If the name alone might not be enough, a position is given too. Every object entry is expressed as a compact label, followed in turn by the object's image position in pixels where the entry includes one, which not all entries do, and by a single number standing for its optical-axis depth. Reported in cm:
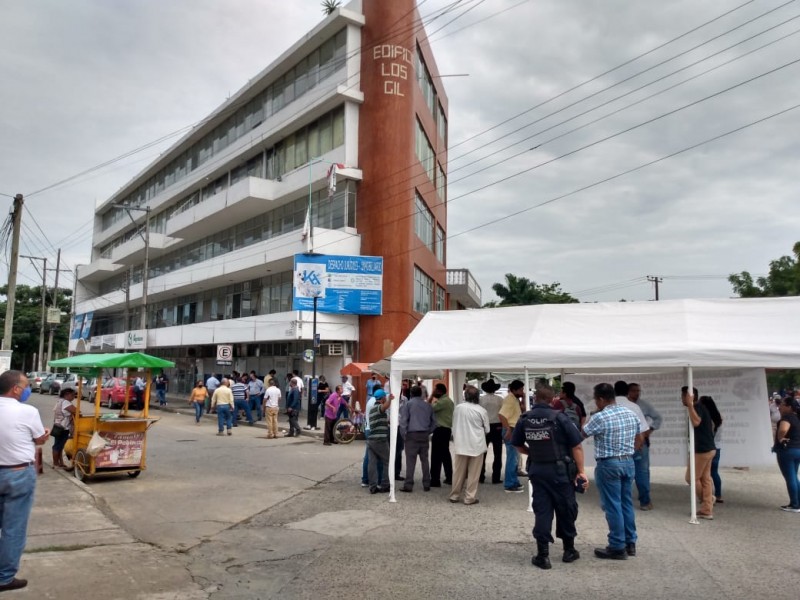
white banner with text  1059
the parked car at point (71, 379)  3875
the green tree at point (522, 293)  5969
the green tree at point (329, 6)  3144
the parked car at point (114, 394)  3022
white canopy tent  873
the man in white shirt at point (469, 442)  973
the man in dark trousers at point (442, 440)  1123
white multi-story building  2788
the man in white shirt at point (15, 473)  538
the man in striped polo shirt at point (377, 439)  1063
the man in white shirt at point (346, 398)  1956
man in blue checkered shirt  666
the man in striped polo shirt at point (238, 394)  2256
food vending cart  1137
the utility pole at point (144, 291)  3256
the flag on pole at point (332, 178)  2722
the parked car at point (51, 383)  4362
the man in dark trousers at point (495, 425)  1196
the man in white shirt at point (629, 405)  866
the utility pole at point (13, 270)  1849
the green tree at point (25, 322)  6394
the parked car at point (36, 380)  4597
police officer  639
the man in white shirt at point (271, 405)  1948
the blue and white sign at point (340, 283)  2639
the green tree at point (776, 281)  3198
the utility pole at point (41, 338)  5347
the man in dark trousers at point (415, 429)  1075
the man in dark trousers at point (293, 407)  2034
